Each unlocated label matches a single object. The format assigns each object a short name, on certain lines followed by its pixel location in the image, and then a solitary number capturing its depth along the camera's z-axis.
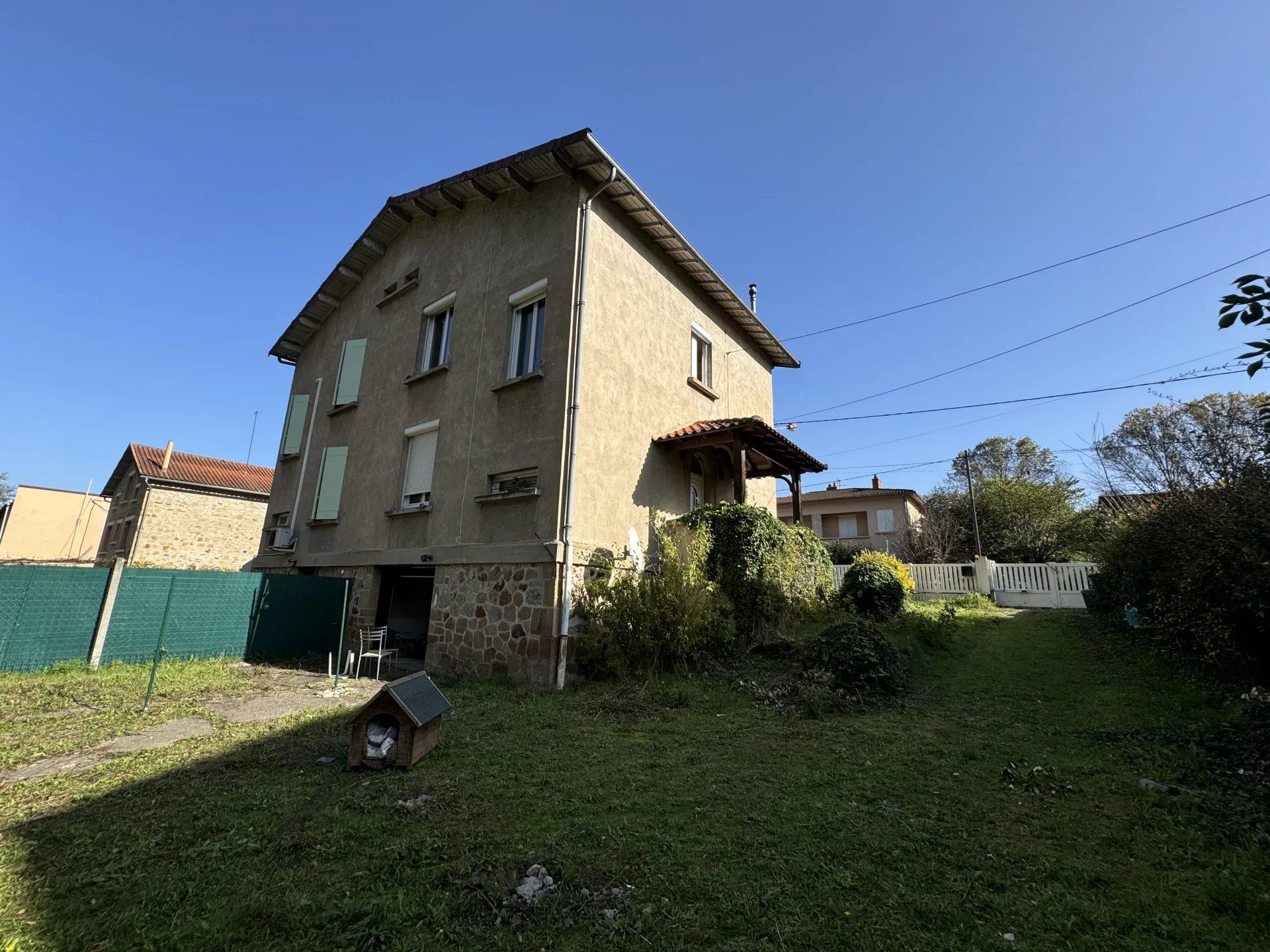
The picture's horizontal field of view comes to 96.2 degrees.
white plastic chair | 9.01
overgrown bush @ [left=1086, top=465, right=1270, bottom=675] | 5.51
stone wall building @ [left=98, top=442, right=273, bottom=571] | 21.05
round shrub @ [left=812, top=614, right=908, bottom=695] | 6.89
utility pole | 23.09
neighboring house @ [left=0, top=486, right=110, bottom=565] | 24.61
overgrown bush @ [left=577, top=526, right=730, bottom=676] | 7.89
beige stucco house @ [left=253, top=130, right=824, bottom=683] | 8.62
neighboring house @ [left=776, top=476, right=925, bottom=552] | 27.88
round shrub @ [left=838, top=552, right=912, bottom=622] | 10.49
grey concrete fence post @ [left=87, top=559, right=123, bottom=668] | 8.54
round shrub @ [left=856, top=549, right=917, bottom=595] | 13.80
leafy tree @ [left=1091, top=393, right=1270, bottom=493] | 6.61
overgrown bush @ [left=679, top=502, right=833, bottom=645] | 9.05
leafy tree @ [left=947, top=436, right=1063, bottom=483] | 30.27
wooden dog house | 4.65
